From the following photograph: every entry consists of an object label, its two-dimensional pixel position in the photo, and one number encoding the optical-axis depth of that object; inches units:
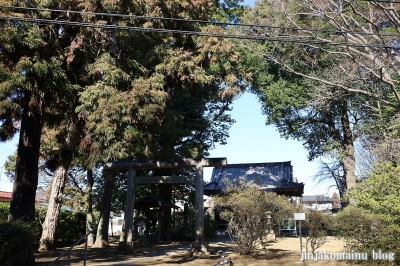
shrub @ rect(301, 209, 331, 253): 472.7
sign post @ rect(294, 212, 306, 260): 437.7
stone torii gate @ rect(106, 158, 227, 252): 550.6
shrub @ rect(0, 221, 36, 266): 356.5
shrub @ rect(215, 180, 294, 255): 487.5
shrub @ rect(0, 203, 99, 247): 858.8
